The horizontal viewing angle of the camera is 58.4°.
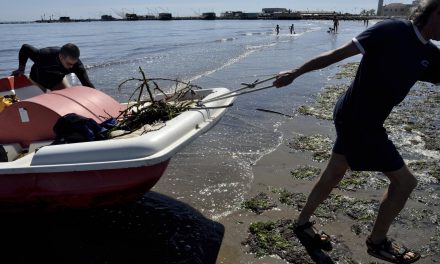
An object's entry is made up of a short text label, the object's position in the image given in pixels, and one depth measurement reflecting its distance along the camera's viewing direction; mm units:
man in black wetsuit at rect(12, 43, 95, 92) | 5707
